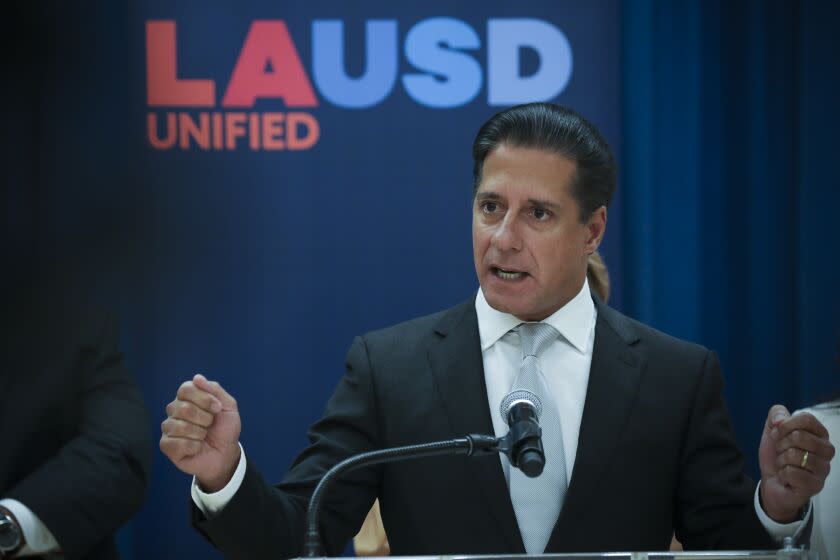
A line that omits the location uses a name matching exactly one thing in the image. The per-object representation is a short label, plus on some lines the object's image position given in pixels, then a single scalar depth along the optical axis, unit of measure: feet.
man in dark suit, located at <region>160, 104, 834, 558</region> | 16.41
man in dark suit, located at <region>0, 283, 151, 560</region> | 17.16
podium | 15.47
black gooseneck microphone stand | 15.55
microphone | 15.45
